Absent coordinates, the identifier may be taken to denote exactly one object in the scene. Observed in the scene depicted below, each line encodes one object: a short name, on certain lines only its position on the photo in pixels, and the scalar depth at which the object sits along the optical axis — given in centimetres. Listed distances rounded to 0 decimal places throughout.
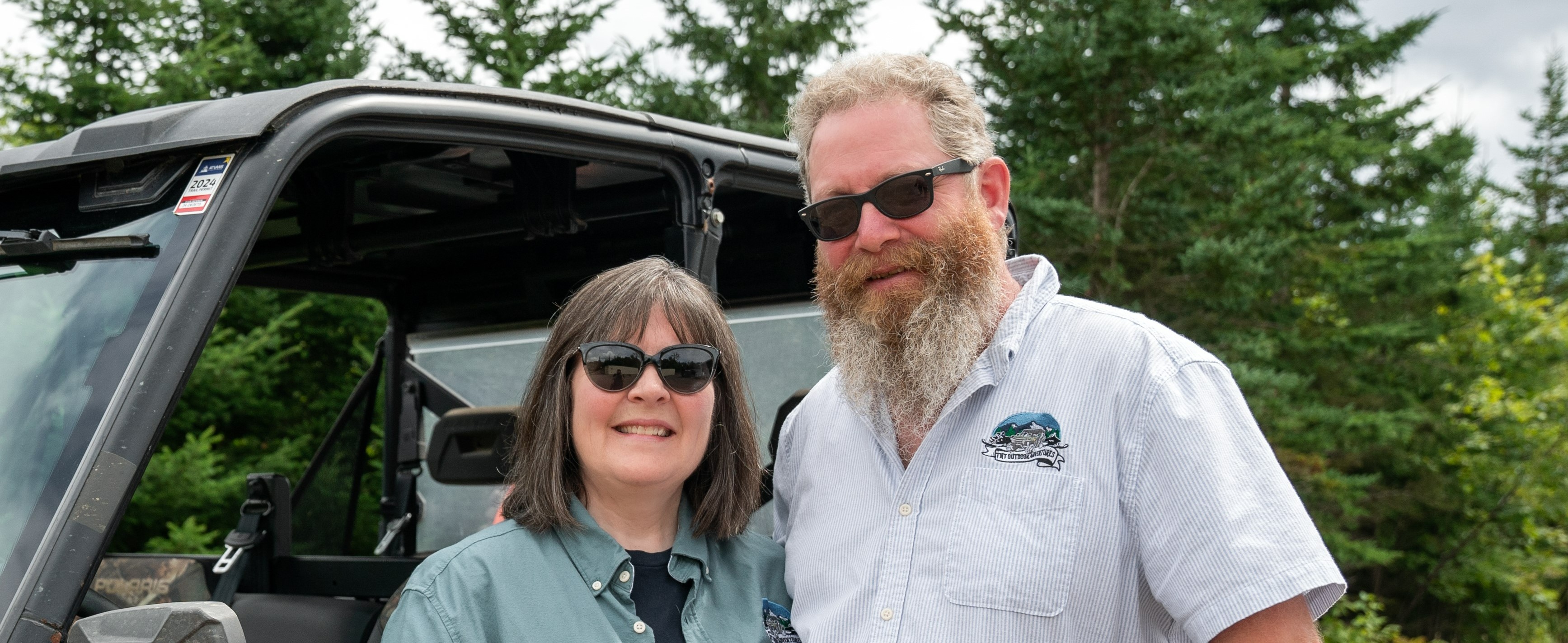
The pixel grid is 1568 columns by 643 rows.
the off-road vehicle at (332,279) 152
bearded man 165
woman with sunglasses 188
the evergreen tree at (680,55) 1032
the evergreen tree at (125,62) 905
